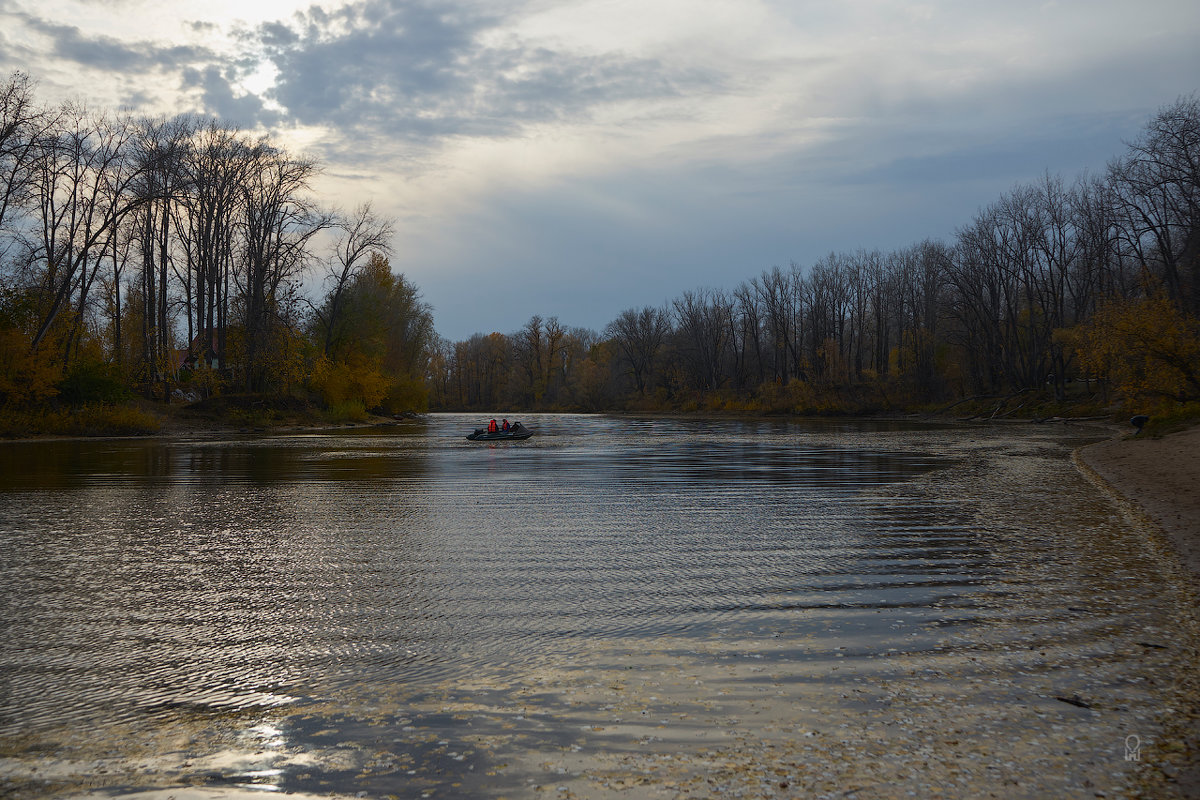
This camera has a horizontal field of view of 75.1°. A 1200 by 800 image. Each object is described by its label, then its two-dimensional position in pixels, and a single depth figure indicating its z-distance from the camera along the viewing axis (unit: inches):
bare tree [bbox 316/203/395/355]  2244.1
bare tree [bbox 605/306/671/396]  4665.4
